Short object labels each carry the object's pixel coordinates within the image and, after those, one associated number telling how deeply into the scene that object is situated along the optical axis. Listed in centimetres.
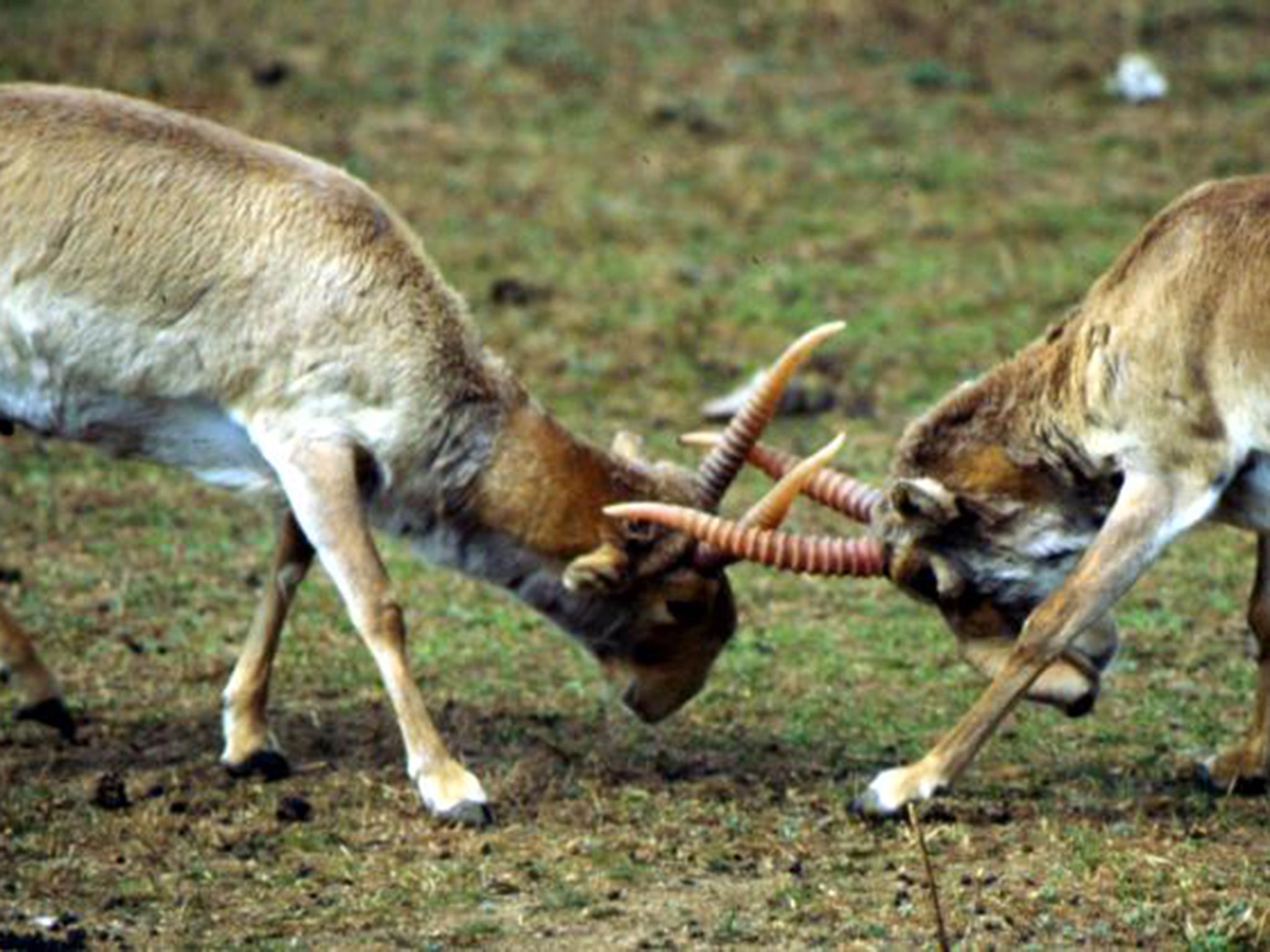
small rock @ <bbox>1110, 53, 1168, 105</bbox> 3575
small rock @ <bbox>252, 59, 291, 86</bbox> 3462
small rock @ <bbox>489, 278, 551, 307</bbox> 2920
